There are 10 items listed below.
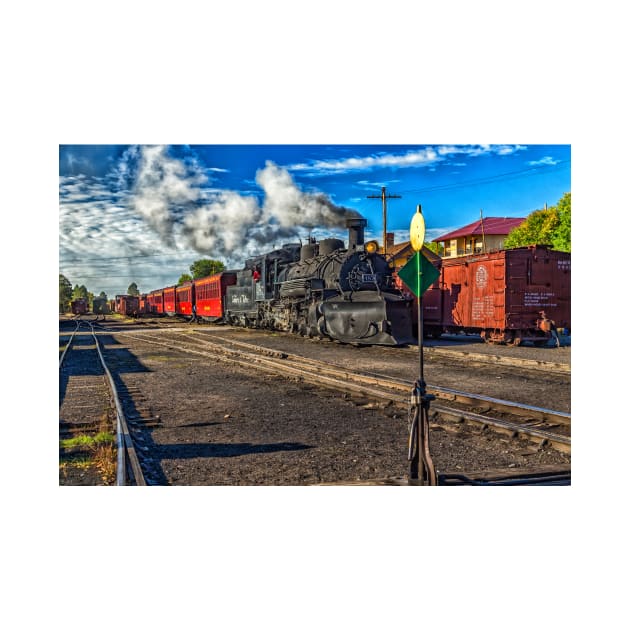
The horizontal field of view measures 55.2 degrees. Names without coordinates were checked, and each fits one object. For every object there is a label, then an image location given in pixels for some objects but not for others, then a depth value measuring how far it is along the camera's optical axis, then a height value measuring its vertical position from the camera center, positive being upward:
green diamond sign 4.69 +0.27
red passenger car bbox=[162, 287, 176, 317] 44.72 +0.45
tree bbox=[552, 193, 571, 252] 31.02 +4.31
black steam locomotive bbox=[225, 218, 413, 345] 17.28 +0.43
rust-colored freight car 17.78 +0.41
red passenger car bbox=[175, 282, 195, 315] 38.96 +0.59
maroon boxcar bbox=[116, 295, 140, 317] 53.28 +0.16
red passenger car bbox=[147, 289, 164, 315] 49.00 +0.39
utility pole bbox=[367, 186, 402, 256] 33.19 +6.01
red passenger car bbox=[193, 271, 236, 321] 31.56 +0.76
